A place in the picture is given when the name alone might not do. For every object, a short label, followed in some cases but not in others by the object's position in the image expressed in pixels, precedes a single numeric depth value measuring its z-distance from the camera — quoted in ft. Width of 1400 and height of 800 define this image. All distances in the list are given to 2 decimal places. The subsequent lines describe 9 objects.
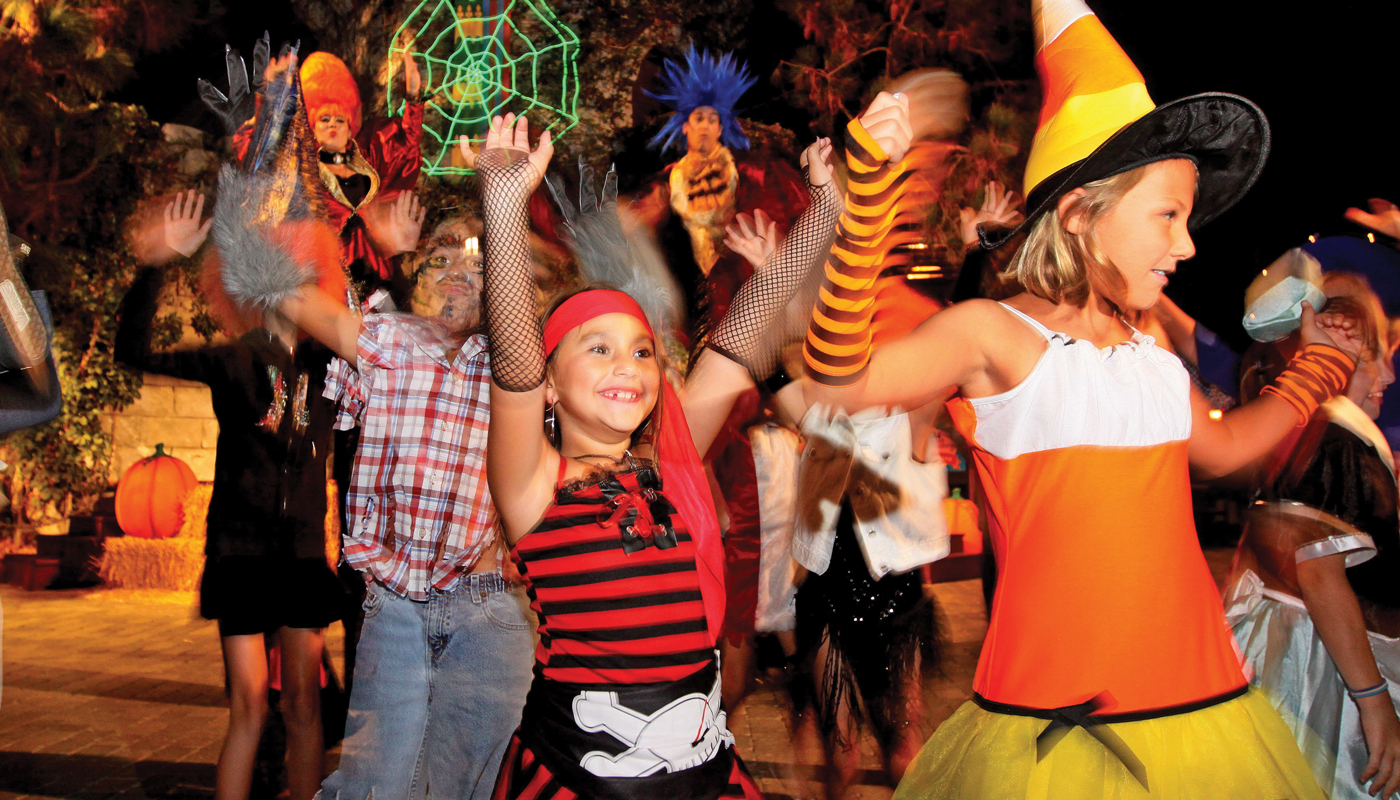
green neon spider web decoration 28.68
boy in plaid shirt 9.25
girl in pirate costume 6.26
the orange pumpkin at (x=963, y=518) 27.40
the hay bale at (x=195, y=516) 26.43
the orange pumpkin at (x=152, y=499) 25.80
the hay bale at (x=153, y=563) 25.80
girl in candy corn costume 5.42
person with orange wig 12.98
